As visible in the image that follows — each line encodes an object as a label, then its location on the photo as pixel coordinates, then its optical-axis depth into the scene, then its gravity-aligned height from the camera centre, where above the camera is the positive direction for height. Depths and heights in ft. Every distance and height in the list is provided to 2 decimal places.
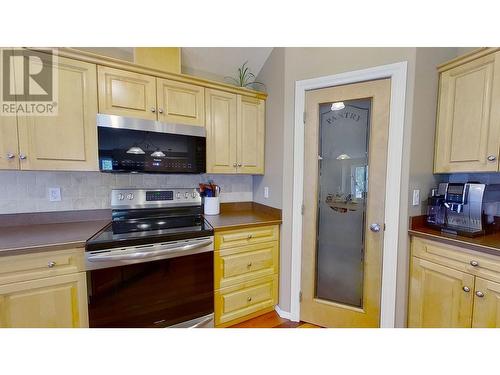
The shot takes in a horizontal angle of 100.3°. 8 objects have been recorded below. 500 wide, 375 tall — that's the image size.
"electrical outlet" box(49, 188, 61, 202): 5.36 -0.59
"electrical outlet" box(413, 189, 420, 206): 4.79 -0.49
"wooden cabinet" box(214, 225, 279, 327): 5.40 -2.74
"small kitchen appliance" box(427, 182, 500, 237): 4.38 -0.71
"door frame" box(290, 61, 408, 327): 4.58 +0.59
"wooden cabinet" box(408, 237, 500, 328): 3.82 -2.25
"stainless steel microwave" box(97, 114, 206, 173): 5.03 +0.70
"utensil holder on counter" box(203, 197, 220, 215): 6.84 -1.04
